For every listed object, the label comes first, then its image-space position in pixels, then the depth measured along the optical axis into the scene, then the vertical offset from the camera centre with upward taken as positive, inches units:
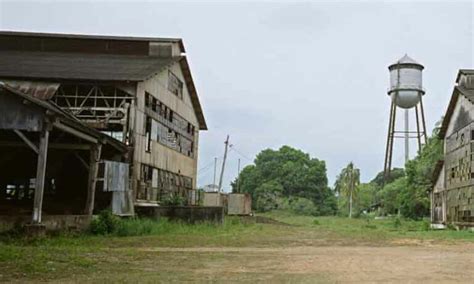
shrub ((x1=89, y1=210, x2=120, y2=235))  847.1 -18.9
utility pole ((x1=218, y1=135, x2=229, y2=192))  2457.9 +206.9
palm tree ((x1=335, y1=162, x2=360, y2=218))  3159.5 +211.3
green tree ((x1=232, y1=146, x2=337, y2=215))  3356.3 +232.6
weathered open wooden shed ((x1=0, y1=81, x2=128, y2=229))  705.0 +84.6
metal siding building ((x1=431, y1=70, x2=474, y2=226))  1344.7 +153.9
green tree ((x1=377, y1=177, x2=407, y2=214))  2366.3 +108.5
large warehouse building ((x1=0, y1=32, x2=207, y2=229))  855.6 +155.7
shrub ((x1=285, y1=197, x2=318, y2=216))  2994.6 +60.9
